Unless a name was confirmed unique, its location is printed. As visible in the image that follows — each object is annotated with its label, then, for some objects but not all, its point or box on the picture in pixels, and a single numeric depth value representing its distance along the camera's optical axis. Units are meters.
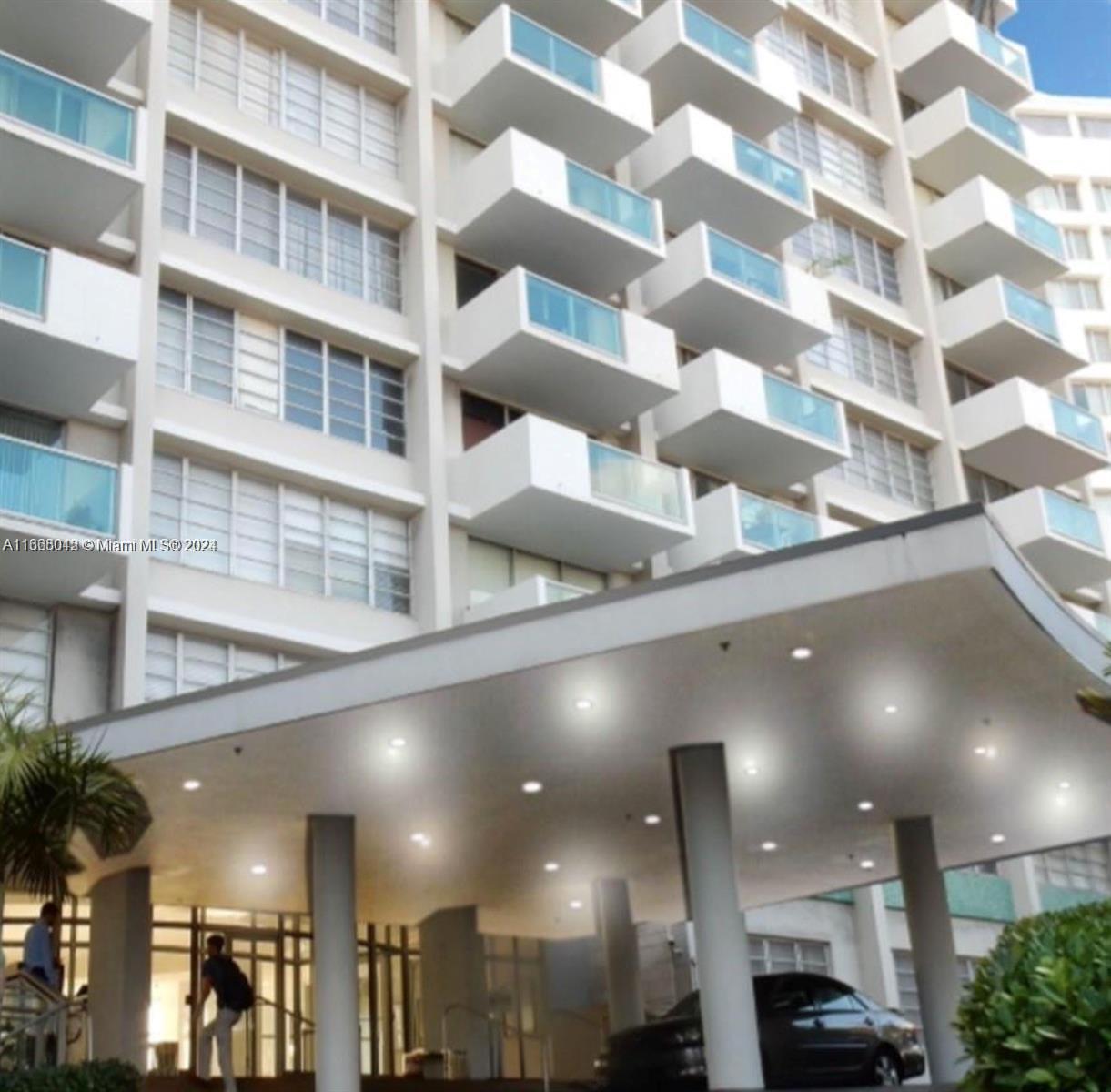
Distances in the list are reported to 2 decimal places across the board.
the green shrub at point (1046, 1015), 8.81
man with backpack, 19.38
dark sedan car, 19.12
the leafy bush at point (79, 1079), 14.72
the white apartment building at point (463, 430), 21.53
